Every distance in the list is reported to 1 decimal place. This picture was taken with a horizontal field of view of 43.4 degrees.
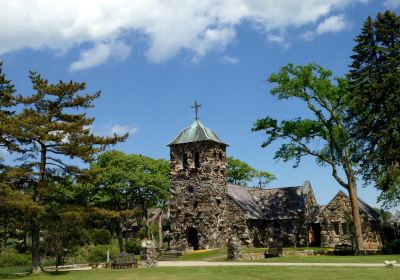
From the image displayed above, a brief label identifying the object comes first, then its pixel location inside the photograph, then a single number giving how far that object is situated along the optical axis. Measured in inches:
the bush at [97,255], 1752.0
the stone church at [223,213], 1910.7
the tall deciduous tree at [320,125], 1653.5
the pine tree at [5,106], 1169.2
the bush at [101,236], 2404.5
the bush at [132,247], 2335.1
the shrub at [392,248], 1459.3
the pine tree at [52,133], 1220.5
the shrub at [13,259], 1648.6
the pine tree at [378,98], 1423.5
